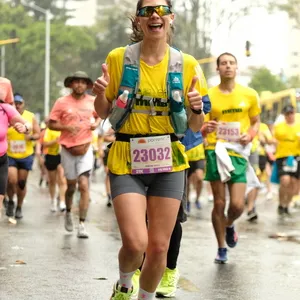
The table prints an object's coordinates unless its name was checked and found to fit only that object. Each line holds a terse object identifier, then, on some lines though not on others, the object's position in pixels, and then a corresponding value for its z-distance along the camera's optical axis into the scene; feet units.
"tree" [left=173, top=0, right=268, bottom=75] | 151.12
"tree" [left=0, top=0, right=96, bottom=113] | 224.94
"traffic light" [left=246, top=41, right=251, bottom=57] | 122.93
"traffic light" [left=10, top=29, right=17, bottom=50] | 217.56
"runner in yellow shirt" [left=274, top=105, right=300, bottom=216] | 60.70
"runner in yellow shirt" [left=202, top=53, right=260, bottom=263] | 33.68
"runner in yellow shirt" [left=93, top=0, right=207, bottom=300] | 21.72
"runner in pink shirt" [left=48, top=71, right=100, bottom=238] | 42.83
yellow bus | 140.87
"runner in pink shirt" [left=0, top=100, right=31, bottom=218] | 30.99
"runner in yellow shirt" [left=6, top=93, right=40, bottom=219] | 50.26
